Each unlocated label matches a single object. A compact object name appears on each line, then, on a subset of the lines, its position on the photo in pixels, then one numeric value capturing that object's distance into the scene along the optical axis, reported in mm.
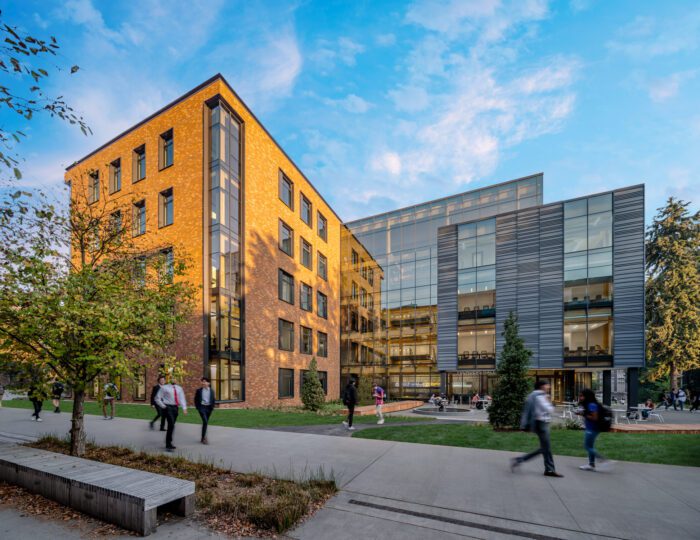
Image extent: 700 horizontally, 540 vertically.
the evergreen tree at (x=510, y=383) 12273
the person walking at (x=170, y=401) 8672
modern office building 21266
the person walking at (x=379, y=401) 14180
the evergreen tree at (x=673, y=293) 28891
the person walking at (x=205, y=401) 9688
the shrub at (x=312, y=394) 20641
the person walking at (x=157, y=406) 9852
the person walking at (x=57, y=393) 15796
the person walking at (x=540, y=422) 6605
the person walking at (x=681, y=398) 26953
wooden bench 4375
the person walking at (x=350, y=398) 12367
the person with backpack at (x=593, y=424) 7070
